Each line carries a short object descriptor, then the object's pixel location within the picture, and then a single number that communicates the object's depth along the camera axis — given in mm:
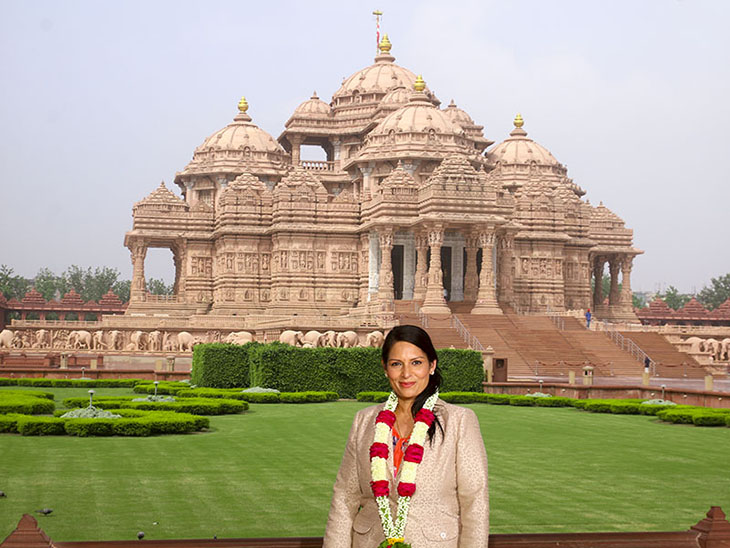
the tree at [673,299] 123375
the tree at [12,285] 108125
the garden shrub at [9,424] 19656
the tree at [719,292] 118188
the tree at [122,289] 125500
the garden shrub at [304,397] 29797
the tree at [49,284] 116250
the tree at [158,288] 140500
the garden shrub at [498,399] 30469
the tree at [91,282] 125250
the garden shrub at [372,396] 30531
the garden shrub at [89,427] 19156
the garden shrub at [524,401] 29734
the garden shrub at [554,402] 29734
